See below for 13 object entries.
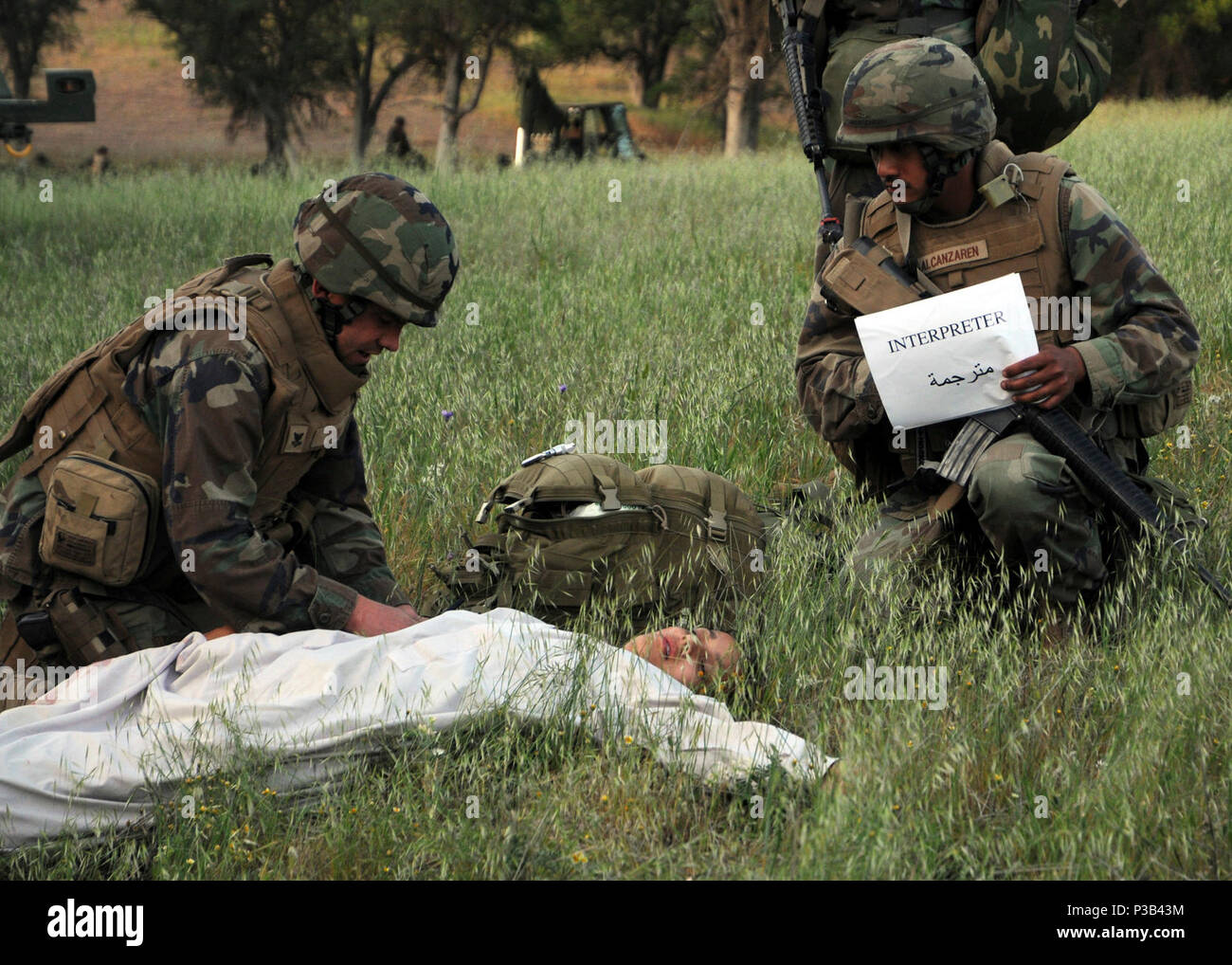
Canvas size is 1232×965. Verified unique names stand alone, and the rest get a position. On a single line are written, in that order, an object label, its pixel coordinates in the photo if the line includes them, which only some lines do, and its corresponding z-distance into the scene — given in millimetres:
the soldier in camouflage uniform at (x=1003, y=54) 4453
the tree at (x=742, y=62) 25781
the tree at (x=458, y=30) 28109
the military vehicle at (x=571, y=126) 23984
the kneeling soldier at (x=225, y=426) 3234
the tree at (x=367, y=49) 28688
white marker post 20023
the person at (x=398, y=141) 24156
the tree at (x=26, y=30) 29938
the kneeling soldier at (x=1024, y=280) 3605
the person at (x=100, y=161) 22486
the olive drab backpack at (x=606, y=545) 3775
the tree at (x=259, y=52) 28328
